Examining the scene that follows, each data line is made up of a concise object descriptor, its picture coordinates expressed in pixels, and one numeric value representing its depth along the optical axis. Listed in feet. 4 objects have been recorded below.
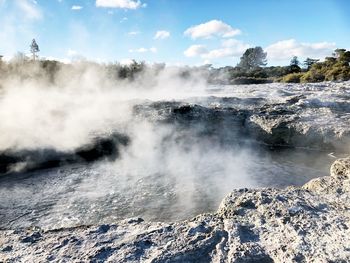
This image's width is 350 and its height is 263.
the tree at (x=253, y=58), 217.15
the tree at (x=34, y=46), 165.58
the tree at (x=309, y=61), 161.94
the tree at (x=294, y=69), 136.98
